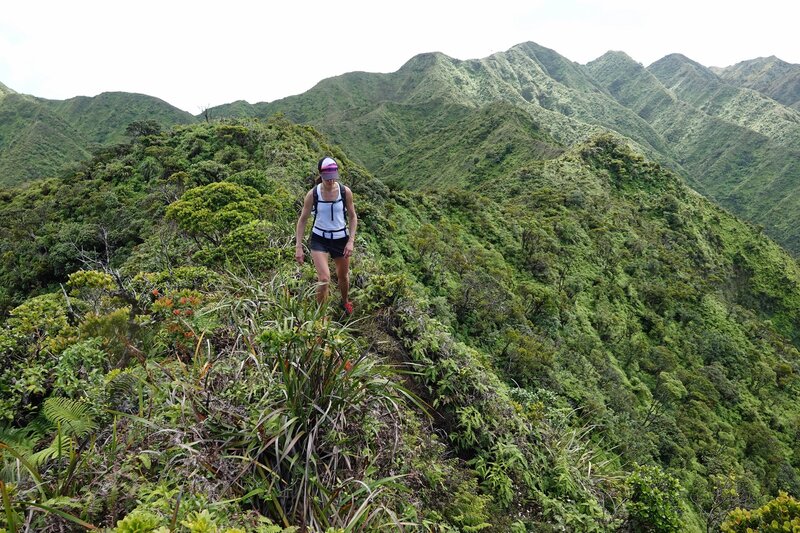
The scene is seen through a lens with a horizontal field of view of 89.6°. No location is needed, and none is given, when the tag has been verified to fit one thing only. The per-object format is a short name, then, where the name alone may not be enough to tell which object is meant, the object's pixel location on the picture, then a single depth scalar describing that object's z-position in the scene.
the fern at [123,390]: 2.96
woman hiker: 4.76
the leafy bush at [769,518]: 3.80
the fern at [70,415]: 2.51
